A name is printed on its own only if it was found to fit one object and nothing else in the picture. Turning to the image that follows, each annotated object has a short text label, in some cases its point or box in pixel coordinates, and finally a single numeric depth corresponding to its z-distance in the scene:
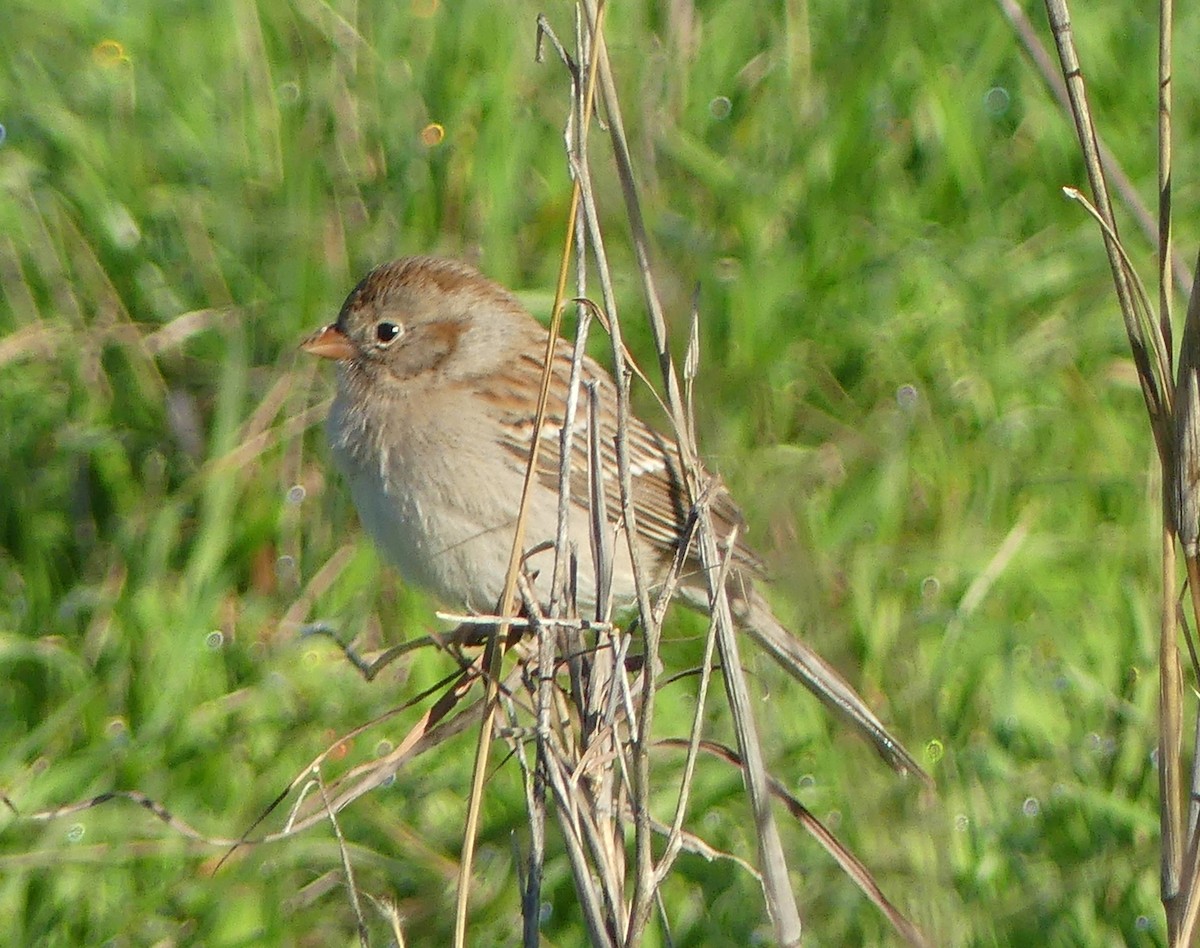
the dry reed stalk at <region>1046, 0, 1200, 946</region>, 3.72
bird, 3.89
